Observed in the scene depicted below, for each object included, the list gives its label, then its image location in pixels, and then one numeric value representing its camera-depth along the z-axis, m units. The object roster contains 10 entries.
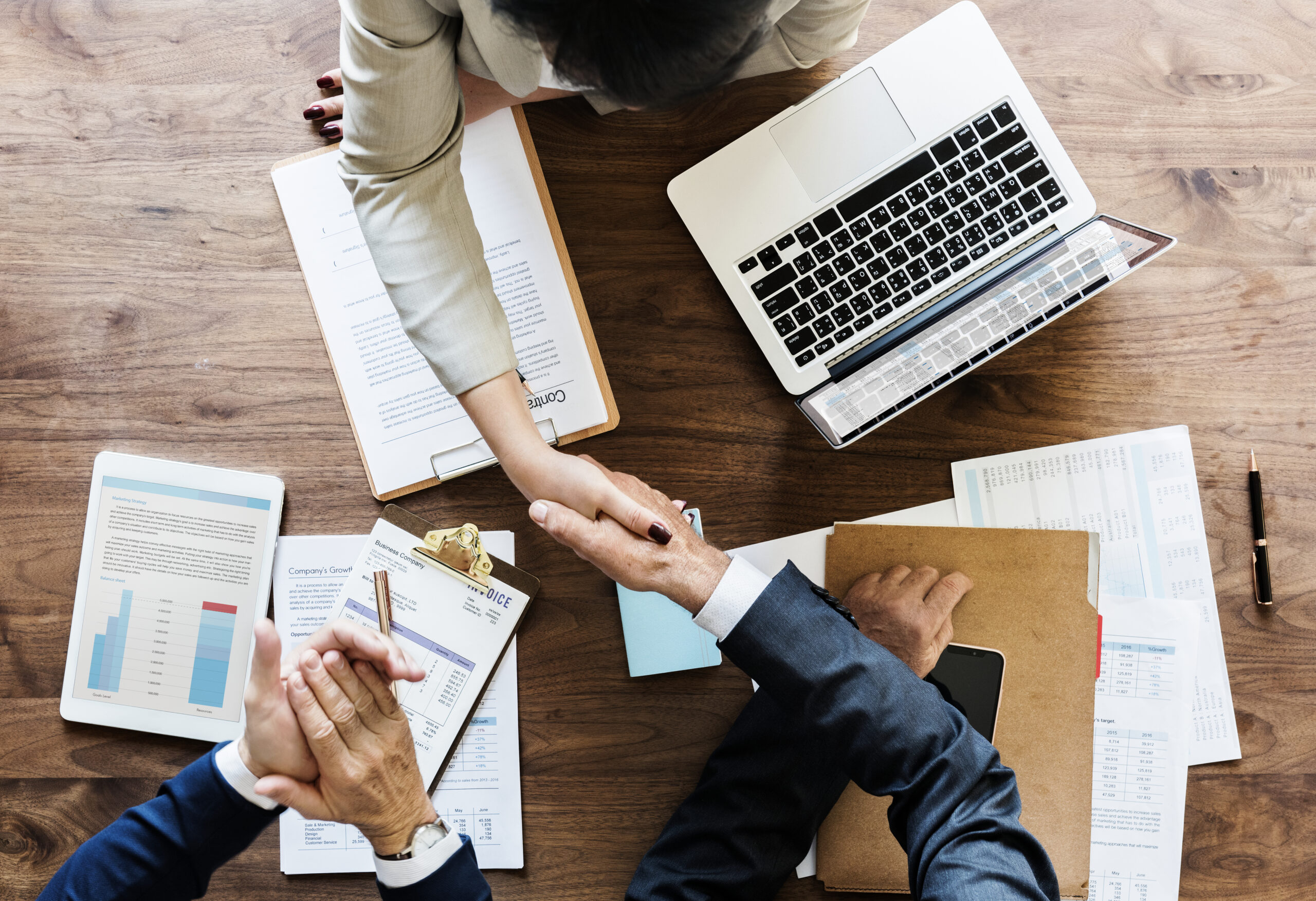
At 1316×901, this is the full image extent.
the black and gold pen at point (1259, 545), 1.21
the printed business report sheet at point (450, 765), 1.20
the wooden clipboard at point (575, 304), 1.20
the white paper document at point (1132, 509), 1.21
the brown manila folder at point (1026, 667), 1.17
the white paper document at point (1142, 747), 1.19
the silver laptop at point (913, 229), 1.12
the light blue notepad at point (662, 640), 1.20
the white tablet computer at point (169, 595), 1.21
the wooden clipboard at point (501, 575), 1.20
